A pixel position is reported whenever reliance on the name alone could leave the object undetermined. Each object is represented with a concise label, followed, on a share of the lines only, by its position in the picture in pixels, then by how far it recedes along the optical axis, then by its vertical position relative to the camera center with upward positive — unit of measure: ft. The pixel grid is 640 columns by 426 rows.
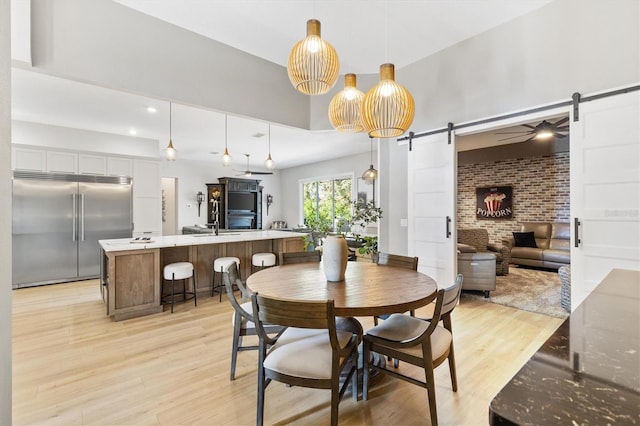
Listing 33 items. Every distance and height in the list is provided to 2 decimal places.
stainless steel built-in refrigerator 16.20 -0.72
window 27.96 +1.79
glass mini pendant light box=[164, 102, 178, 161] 14.69 +2.90
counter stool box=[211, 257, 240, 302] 13.50 -2.52
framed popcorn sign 23.72 +0.71
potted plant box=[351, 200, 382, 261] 8.13 -0.22
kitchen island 11.21 -2.26
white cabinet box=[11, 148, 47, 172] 16.10 +2.86
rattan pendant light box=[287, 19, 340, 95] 6.57 +3.40
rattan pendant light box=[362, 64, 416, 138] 6.97 +2.52
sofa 19.39 -2.41
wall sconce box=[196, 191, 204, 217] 29.09 +1.33
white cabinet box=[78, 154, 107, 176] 17.83 +2.84
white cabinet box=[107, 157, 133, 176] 18.69 +2.87
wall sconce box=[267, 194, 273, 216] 34.24 +1.23
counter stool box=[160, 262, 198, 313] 12.12 -2.63
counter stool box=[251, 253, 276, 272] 14.82 -2.50
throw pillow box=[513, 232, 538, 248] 21.18 -2.09
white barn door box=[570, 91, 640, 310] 8.13 +0.63
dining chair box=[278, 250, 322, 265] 9.52 -1.55
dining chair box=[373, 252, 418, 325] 8.83 -1.59
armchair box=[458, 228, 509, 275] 16.67 -1.85
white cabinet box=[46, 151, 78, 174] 16.93 +2.85
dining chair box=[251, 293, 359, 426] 4.68 -2.59
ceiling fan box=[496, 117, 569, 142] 12.63 +3.82
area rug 12.13 -4.02
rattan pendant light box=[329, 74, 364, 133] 8.09 +3.03
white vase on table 6.79 -1.10
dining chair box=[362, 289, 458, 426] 5.42 -2.66
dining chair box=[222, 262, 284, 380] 6.77 -2.75
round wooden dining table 5.20 -1.65
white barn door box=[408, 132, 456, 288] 12.18 +0.23
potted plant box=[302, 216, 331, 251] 7.15 -0.34
